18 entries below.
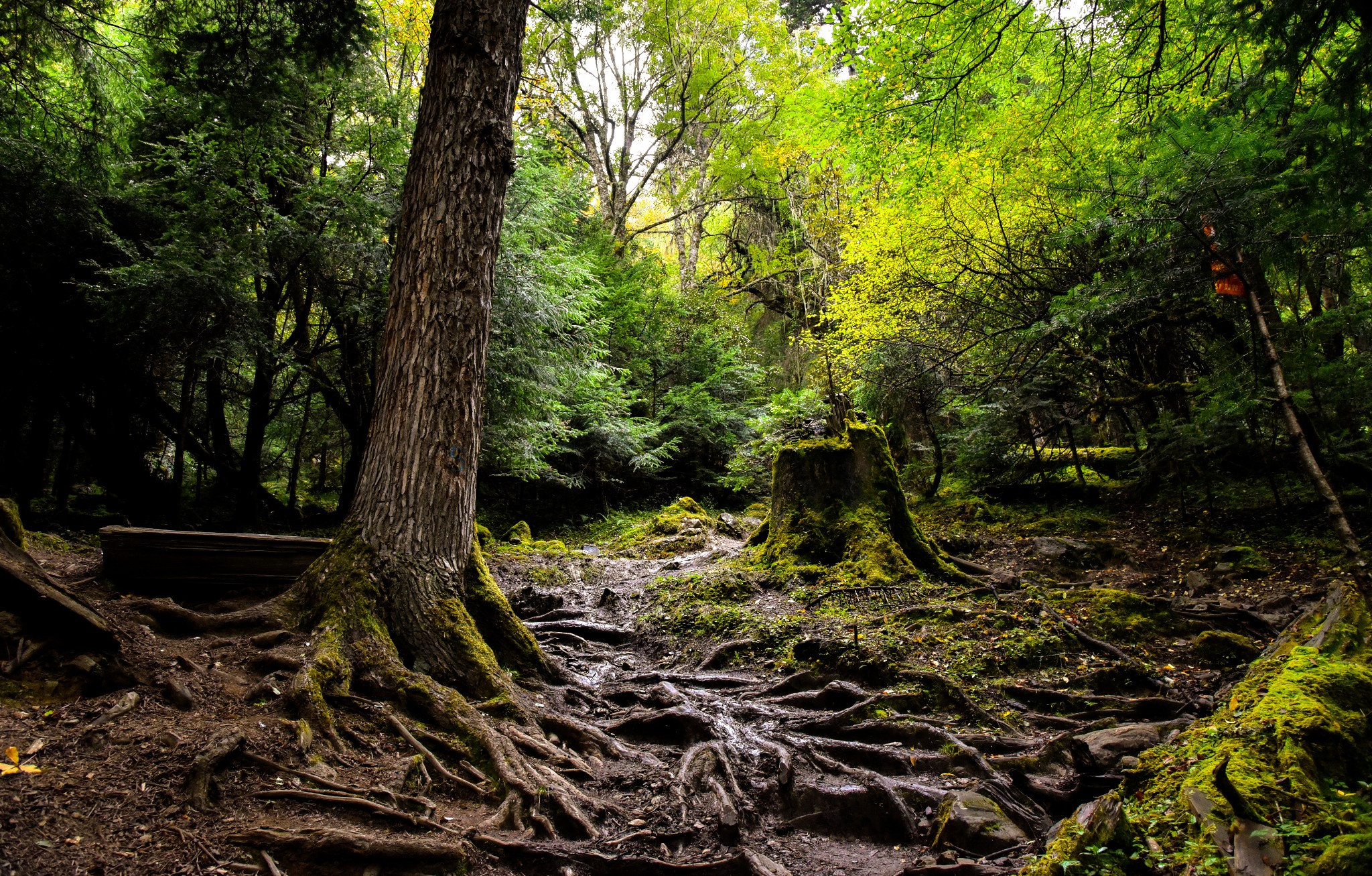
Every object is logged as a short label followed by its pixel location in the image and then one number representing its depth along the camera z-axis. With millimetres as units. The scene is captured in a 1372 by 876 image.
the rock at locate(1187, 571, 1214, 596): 6574
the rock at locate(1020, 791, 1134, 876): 2189
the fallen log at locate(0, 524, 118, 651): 2977
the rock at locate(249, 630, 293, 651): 3789
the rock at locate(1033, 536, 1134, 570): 8148
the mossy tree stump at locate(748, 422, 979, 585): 7863
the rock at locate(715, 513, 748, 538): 14391
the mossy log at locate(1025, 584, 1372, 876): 1932
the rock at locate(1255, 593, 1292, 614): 5750
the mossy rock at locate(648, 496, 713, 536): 13531
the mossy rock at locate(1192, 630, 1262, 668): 4828
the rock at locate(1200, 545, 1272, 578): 6703
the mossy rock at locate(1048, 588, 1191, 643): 5543
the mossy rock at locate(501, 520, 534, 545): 12938
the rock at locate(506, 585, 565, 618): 7887
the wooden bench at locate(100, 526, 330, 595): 4133
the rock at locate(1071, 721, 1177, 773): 3568
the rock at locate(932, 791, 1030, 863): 3045
